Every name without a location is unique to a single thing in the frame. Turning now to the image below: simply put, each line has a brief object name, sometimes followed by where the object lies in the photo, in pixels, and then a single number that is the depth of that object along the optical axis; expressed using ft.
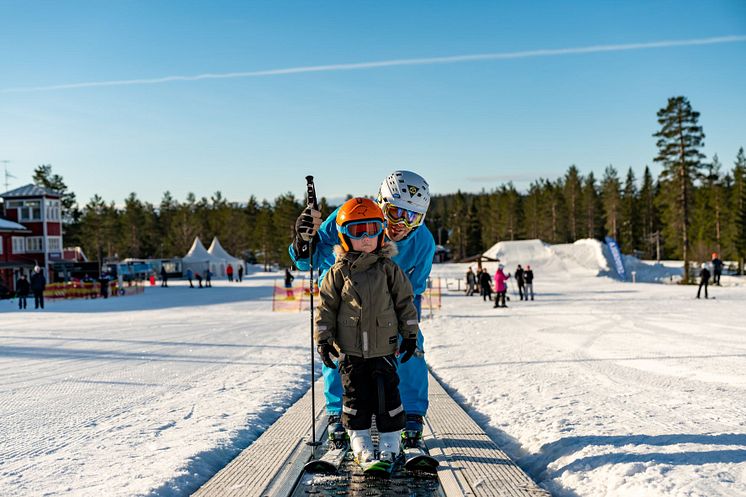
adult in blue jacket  15.34
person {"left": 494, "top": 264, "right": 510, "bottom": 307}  75.77
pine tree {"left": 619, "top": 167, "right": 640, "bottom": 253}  302.04
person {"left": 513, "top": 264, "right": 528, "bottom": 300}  93.09
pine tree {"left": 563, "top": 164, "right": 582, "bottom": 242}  290.56
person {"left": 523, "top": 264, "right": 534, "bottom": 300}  92.56
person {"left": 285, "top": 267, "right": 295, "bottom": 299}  108.33
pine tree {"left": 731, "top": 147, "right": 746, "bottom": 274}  218.18
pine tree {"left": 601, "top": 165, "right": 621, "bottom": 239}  282.77
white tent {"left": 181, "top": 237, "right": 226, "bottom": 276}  199.21
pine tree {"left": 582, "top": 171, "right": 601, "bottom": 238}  291.58
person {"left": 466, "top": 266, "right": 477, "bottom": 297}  107.87
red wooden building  150.61
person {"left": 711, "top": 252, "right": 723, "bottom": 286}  108.58
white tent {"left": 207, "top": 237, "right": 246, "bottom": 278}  208.22
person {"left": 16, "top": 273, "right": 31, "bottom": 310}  90.69
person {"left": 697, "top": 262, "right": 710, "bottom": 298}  87.07
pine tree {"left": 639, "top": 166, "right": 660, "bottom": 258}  301.22
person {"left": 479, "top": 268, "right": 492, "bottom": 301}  92.17
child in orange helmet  13.07
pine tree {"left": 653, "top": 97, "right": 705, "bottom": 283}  159.22
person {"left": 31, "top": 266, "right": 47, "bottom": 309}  90.12
